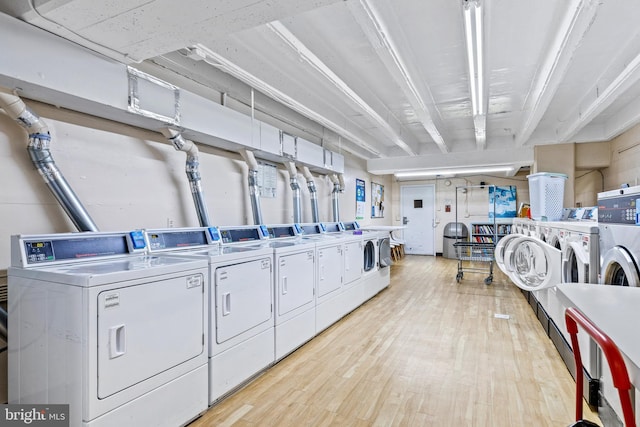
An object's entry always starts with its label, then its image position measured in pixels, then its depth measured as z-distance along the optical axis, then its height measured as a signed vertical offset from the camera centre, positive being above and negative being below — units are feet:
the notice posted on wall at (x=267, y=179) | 12.59 +1.34
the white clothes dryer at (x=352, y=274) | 12.46 -2.34
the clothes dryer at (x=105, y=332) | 4.69 -1.83
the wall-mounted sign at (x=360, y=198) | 21.93 +1.05
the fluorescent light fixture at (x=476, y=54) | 6.30 +3.88
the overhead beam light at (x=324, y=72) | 7.30 +3.89
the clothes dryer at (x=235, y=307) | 6.71 -2.02
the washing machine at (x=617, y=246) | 5.78 -0.61
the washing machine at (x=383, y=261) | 16.21 -2.31
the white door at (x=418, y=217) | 30.30 -0.26
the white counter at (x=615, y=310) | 2.64 -1.03
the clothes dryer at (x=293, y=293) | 8.67 -2.20
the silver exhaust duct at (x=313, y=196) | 15.00 +0.82
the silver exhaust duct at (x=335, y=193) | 17.34 +1.09
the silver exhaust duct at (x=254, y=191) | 11.21 +0.77
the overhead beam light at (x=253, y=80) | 7.73 +3.73
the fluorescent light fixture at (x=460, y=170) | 21.16 +2.93
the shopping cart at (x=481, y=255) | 17.80 -2.33
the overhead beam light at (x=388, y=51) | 6.54 +3.91
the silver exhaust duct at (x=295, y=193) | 13.73 +0.87
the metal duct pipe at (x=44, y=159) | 5.73 +1.00
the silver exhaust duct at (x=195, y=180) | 8.90 +0.92
